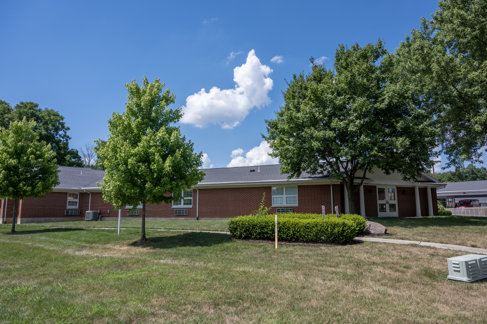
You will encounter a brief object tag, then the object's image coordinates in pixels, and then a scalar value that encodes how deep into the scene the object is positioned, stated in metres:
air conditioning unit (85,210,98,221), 25.66
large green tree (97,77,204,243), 10.73
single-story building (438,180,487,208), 42.41
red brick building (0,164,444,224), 20.81
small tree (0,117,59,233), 15.38
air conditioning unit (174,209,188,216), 24.77
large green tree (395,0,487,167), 17.02
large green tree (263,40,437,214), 15.72
